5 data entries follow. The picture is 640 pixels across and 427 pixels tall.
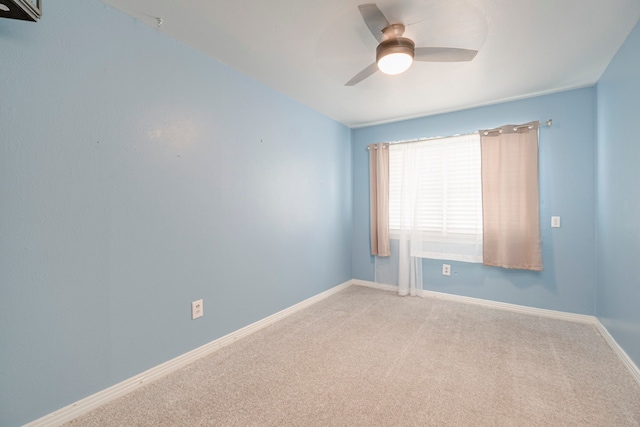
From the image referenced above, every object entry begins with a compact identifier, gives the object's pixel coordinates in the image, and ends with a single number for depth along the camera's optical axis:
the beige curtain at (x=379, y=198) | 3.93
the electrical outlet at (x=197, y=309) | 2.17
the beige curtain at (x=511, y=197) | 3.03
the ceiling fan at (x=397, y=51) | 1.77
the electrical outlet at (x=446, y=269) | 3.57
